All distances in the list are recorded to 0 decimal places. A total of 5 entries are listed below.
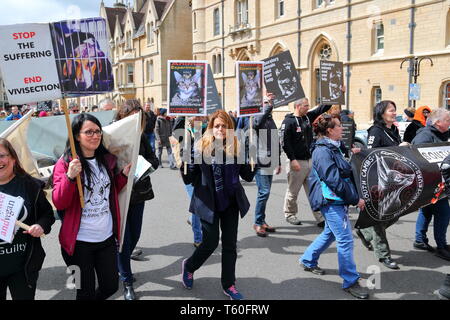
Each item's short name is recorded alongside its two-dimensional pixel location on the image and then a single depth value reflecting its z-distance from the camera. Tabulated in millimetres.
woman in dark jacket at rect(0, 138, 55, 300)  2719
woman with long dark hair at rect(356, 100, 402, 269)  4695
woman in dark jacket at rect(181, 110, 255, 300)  3693
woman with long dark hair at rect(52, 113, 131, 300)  2913
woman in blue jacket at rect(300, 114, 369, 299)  3904
